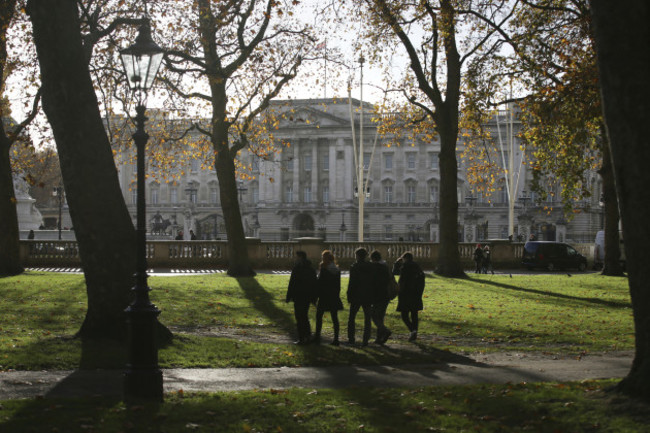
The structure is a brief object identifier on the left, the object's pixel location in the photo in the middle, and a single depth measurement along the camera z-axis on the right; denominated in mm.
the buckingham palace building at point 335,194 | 99312
